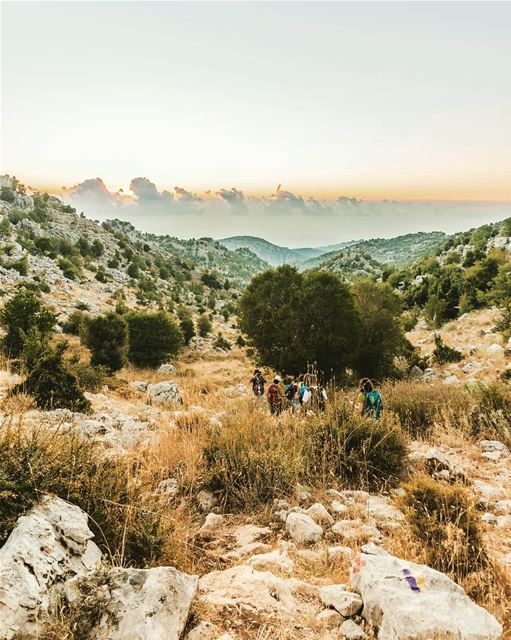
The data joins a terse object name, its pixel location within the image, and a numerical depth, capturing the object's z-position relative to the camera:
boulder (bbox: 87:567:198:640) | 2.11
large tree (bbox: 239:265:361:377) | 20.69
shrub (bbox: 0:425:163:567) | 2.66
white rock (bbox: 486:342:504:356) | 20.66
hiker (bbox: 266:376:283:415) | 11.52
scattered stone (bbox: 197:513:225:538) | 4.00
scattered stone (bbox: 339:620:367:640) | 2.42
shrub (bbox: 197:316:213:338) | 46.34
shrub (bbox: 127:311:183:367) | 30.67
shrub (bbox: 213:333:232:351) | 42.44
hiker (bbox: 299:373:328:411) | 8.81
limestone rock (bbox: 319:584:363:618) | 2.61
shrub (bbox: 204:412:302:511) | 4.68
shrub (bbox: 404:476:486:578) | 3.17
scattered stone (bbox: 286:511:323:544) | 3.76
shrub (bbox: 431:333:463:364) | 23.91
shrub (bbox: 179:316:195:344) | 40.51
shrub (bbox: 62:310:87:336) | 31.56
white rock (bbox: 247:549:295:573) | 3.23
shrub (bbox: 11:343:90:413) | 8.99
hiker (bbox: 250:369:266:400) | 14.21
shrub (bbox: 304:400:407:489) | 5.39
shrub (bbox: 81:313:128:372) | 23.95
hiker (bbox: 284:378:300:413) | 11.70
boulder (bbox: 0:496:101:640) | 1.96
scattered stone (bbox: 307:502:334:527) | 4.13
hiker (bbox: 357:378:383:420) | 8.02
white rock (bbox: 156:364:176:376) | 26.30
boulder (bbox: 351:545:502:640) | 2.30
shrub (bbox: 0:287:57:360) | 18.34
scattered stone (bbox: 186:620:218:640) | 2.31
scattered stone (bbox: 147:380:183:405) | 12.89
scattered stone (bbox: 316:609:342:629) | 2.54
